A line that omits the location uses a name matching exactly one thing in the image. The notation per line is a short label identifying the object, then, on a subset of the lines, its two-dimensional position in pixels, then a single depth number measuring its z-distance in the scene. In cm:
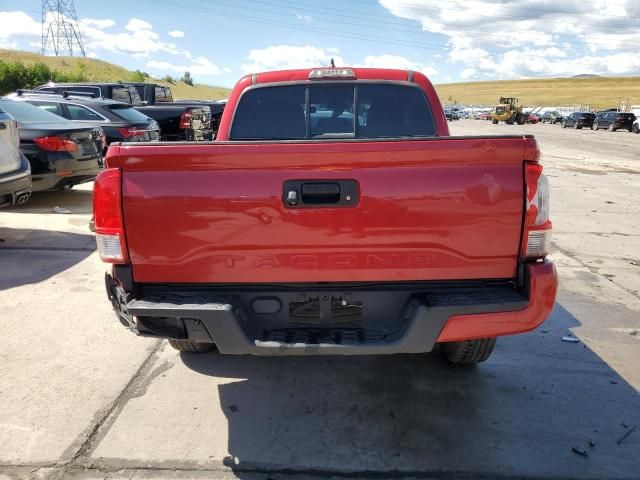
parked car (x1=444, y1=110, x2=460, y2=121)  6205
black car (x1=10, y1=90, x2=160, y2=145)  1036
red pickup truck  248
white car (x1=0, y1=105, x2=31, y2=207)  617
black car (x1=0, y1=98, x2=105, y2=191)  806
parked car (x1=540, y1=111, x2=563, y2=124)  5653
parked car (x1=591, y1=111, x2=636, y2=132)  4062
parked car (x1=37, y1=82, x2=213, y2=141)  1349
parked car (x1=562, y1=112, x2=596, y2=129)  4606
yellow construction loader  5344
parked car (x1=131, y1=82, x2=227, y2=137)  1673
